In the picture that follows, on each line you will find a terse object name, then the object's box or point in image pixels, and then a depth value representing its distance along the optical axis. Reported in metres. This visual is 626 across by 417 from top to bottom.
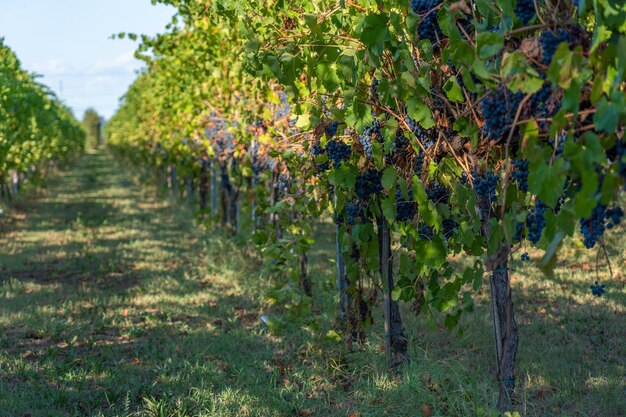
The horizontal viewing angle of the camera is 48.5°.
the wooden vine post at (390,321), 5.55
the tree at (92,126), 102.25
